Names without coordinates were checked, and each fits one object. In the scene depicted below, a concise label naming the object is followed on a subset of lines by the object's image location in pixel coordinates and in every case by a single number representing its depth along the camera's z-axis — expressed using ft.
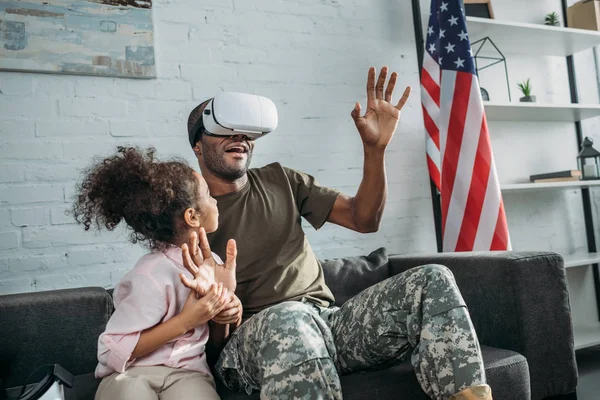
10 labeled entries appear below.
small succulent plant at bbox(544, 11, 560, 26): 10.51
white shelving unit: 9.23
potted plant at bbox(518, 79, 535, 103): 9.97
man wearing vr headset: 4.17
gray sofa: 5.08
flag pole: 9.37
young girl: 4.35
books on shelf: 9.73
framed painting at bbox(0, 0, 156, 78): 6.99
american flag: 8.42
